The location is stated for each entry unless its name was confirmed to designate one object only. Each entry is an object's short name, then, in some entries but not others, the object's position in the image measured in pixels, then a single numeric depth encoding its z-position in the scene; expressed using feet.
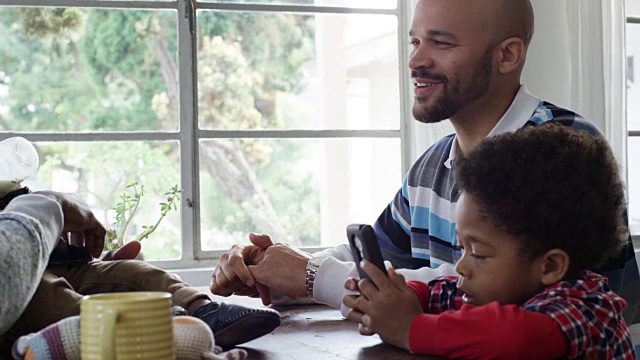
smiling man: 5.57
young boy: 3.24
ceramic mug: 2.32
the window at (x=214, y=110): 8.68
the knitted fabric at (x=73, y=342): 2.61
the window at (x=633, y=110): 10.12
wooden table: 3.28
